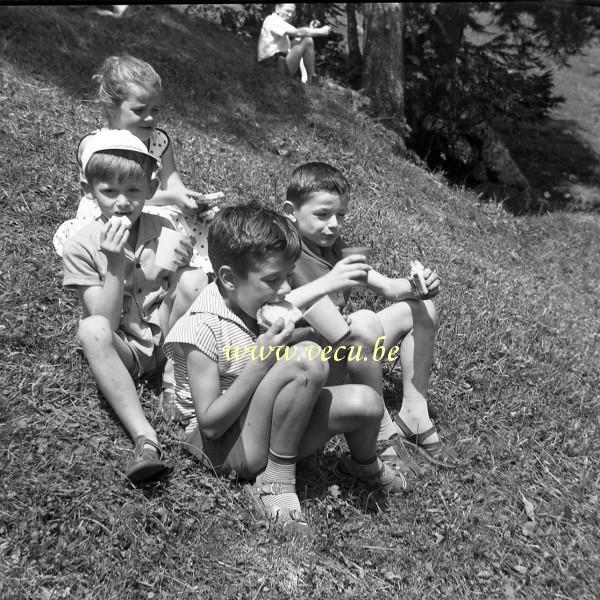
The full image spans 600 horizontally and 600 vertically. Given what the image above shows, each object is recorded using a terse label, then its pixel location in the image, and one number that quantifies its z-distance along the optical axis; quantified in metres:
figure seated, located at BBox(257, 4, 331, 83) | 10.05
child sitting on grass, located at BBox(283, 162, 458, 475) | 3.47
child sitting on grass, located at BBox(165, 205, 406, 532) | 2.77
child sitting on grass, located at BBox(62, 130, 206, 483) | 2.98
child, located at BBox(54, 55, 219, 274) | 3.79
